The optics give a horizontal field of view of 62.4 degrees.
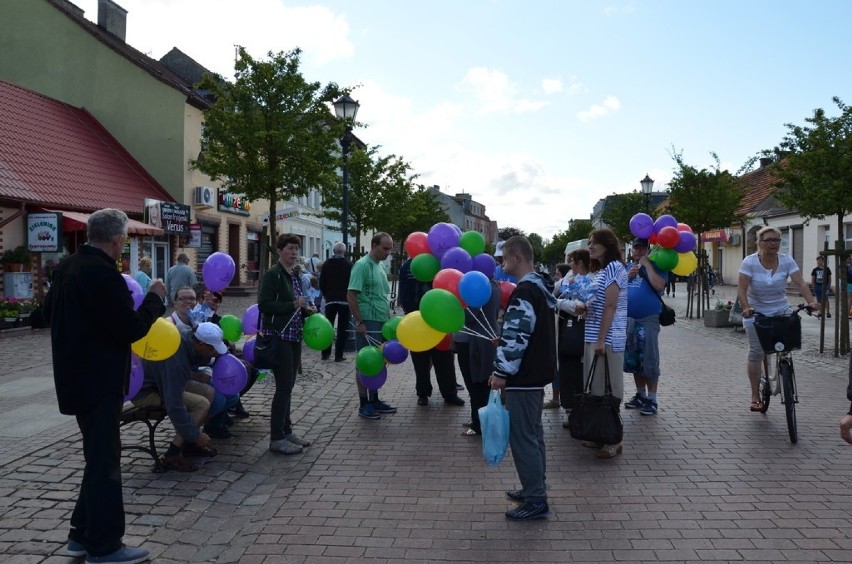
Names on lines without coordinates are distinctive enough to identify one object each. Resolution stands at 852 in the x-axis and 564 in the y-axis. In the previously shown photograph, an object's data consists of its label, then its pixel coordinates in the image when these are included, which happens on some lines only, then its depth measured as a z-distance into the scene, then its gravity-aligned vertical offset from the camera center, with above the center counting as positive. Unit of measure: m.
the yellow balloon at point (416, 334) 6.24 -0.61
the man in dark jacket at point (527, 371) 4.50 -0.68
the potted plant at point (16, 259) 17.23 +0.11
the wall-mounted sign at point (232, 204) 31.14 +2.74
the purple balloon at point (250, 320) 6.87 -0.54
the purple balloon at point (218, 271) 7.02 -0.07
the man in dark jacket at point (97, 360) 3.84 -0.53
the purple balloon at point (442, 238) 7.25 +0.29
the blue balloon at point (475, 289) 5.88 -0.20
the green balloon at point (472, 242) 7.27 +0.24
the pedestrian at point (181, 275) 14.17 -0.22
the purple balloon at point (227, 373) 6.03 -0.93
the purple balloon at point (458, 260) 6.88 +0.05
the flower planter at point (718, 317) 17.23 -1.26
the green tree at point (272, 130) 13.45 +2.63
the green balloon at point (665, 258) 7.89 +0.09
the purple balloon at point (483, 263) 7.04 +0.03
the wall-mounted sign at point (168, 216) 24.25 +1.71
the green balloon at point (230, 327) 6.84 -0.61
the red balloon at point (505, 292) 7.24 -0.27
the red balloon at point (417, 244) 7.62 +0.23
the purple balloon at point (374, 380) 7.42 -1.21
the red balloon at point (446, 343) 7.45 -0.84
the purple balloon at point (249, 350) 6.68 -0.82
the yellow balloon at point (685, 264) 8.09 +0.03
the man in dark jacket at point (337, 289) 11.63 -0.40
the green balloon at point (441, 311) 5.85 -0.38
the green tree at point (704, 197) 20.64 +2.07
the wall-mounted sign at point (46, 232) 18.05 +0.81
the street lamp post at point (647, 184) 26.36 +3.09
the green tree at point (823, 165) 12.41 +1.85
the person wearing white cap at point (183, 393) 5.49 -1.03
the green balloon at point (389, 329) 7.26 -0.67
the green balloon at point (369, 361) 7.24 -0.99
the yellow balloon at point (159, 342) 5.09 -0.57
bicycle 6.53 -0.71
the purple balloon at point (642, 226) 8.20 +0.48
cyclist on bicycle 6.82 -0.11
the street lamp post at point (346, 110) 15.02 +3.34
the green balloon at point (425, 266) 7.43 -0.01
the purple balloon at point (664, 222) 8.12 +0.52
